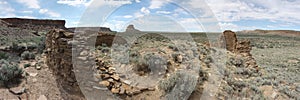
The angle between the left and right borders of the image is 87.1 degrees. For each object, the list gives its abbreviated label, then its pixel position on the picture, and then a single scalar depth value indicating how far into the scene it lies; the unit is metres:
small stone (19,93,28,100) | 4.38
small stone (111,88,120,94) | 3.75
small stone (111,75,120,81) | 3.94
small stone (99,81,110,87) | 3.82
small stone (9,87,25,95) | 4.47
